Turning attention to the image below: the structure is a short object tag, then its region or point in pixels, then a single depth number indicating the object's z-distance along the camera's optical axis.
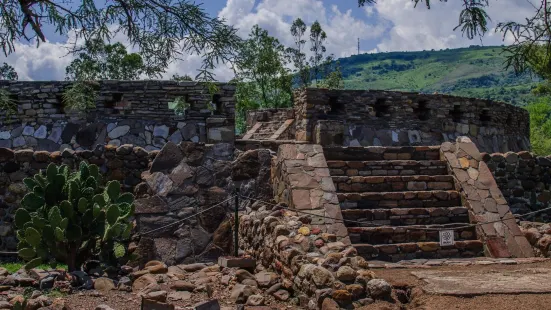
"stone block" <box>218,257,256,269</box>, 7.47
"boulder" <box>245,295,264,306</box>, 6.22
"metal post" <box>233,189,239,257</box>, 7.93
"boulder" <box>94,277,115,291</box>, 6.56
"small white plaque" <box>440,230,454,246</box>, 8.38
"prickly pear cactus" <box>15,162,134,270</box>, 6.98
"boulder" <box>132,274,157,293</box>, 6.64
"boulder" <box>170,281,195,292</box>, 6.67
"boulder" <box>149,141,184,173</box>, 9.33
